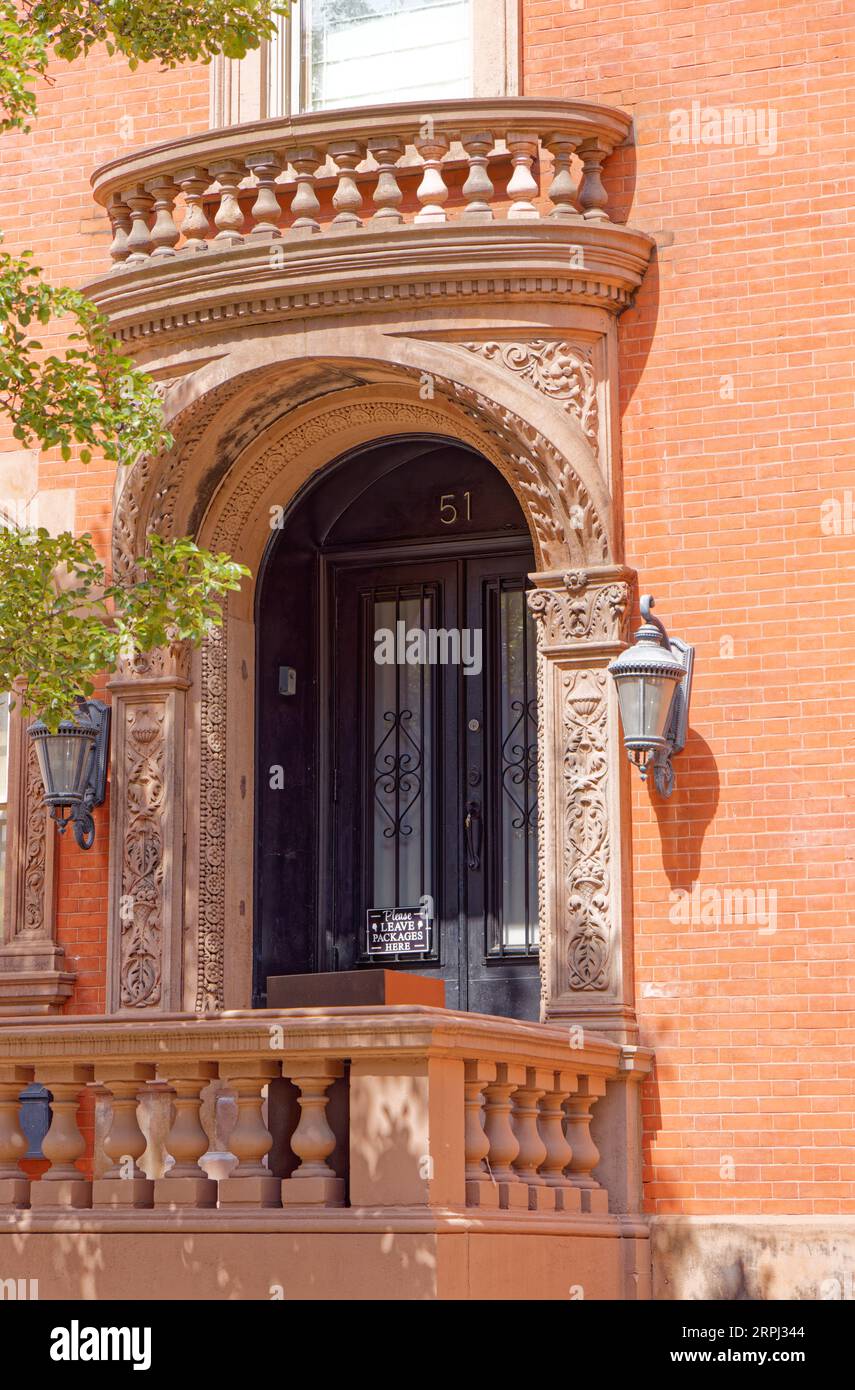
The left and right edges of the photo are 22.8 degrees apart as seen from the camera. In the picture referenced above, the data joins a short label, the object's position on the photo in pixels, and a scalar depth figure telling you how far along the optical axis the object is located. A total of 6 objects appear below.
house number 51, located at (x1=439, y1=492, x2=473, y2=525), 12.39
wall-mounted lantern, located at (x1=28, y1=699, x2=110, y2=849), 11.59
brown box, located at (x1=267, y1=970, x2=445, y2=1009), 8.64
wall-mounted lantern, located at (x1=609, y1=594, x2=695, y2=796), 10.33
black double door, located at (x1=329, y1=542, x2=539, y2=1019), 11.85
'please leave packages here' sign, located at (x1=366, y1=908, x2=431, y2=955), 12.02
